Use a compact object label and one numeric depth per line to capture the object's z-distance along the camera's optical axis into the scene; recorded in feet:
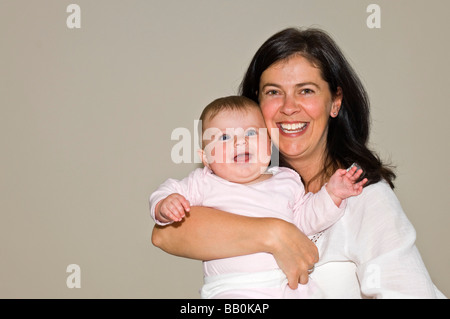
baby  5.74
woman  5.69
